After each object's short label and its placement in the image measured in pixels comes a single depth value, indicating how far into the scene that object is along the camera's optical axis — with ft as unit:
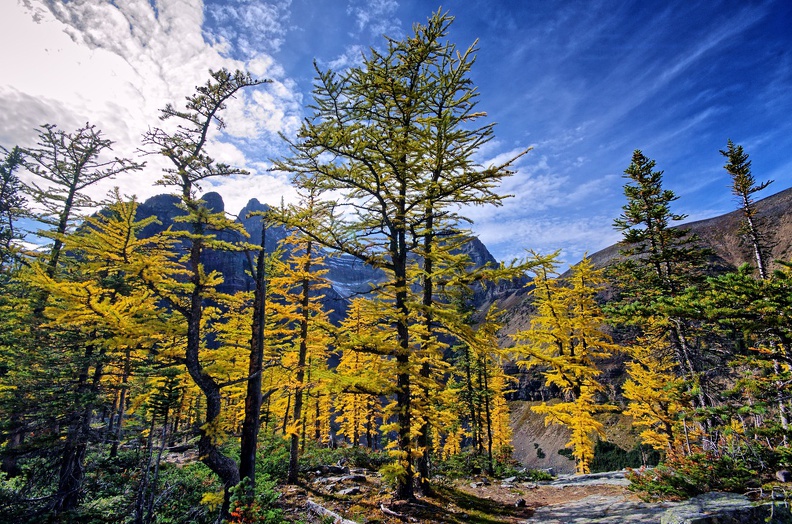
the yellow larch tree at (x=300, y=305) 50.16
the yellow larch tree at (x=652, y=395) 60.34
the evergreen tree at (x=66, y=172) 51.65
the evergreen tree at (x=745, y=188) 57.67
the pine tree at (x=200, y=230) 32.86
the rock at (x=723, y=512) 19.74
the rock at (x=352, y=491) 40.04
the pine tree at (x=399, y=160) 29.99
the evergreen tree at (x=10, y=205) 53.93
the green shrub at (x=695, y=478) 24.52
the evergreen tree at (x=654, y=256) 48.60
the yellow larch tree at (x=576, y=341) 54.95
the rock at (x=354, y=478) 46.52
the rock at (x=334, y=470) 53.57
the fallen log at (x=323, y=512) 27.87
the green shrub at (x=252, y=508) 20.61
